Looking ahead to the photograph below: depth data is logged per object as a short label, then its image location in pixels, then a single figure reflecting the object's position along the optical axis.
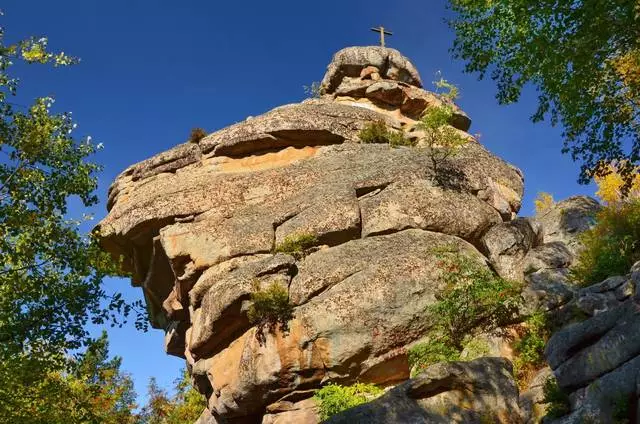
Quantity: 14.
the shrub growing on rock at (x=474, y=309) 17.55
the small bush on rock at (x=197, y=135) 28.50
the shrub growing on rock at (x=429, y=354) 16.80
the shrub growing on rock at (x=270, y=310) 18.59
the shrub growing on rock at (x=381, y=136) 27.36
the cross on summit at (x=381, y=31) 38.20
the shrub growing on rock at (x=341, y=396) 16.70
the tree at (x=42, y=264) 14.41
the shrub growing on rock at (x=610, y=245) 17.25
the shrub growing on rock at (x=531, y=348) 16.27
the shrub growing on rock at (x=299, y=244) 21.16
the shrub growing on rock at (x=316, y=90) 35.28
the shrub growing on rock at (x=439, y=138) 24.19
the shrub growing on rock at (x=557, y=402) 11.28
